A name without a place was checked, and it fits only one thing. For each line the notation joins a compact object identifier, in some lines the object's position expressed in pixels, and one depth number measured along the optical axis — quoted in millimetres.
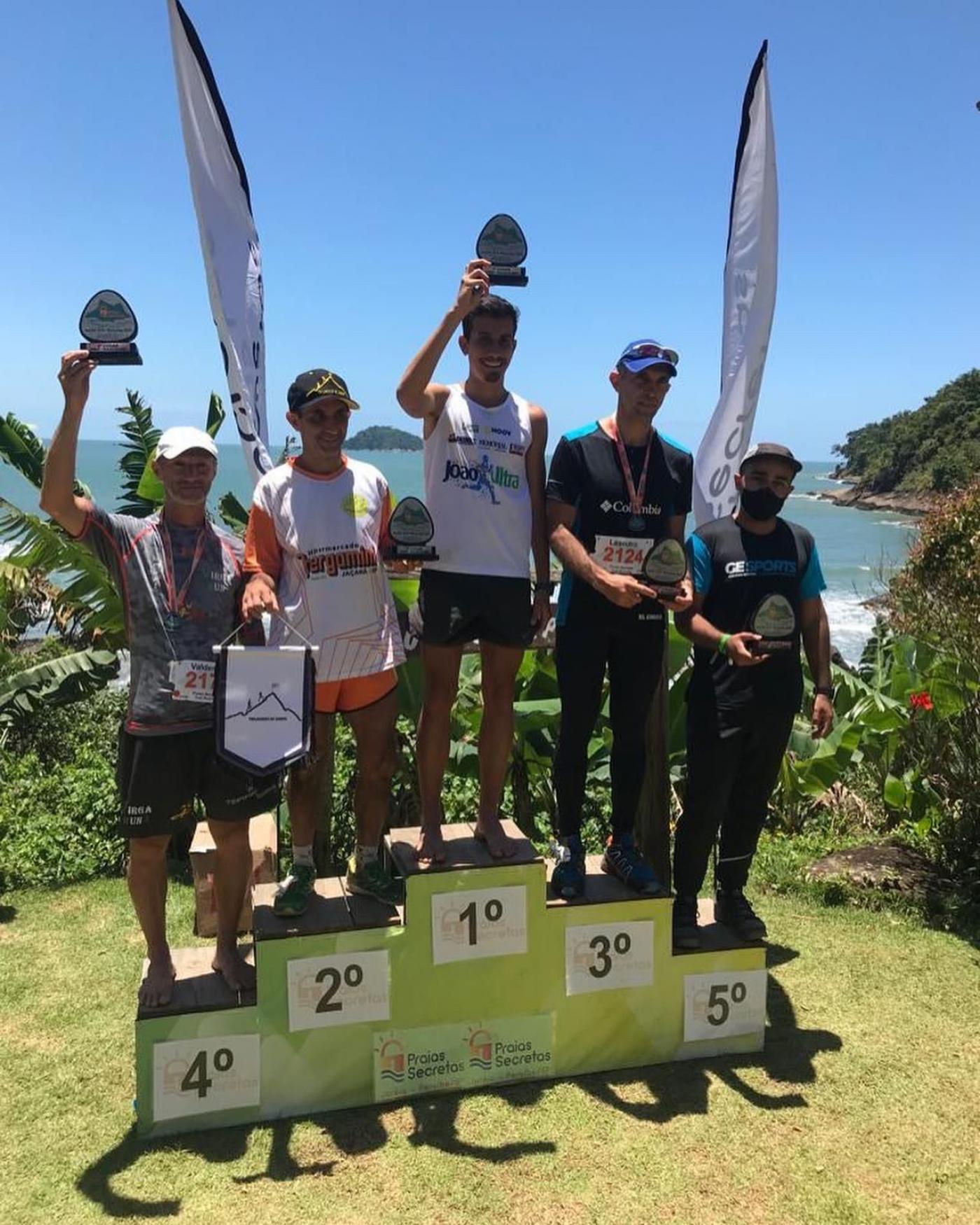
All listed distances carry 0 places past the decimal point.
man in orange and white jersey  3189
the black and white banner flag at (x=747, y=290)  4680
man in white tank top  3352
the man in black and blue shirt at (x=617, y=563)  3438
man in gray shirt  2979
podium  3195
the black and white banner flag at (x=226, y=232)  4742
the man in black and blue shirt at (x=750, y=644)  3547
